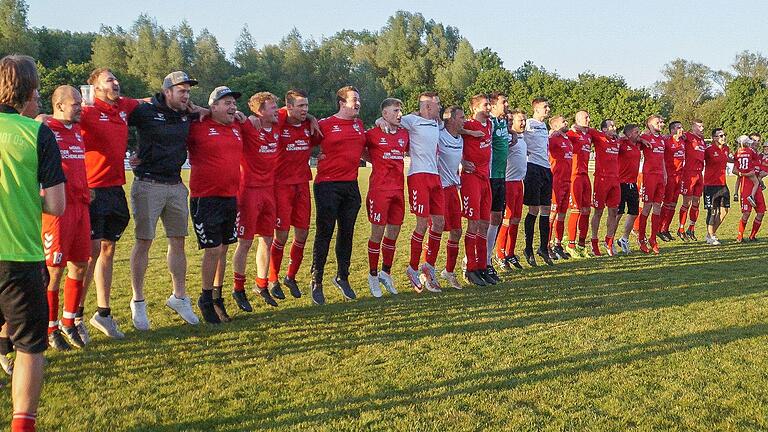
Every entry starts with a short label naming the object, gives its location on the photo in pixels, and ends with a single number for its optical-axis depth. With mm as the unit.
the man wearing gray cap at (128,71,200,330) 6160
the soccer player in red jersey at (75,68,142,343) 5844
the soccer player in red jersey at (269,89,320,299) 7512
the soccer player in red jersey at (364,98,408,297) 7824
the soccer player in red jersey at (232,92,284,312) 7082
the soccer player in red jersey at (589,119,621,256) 11656
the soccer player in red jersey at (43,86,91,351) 5199
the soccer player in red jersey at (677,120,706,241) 14352
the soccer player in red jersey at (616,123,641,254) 12086
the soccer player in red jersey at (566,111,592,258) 11508
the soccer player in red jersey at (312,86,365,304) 7680
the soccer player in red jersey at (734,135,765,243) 14422
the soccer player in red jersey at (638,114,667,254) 12500
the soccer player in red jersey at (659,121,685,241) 13672
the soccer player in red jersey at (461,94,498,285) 8609
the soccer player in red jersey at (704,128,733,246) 14367
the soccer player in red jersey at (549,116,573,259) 11156
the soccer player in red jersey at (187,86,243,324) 6441
